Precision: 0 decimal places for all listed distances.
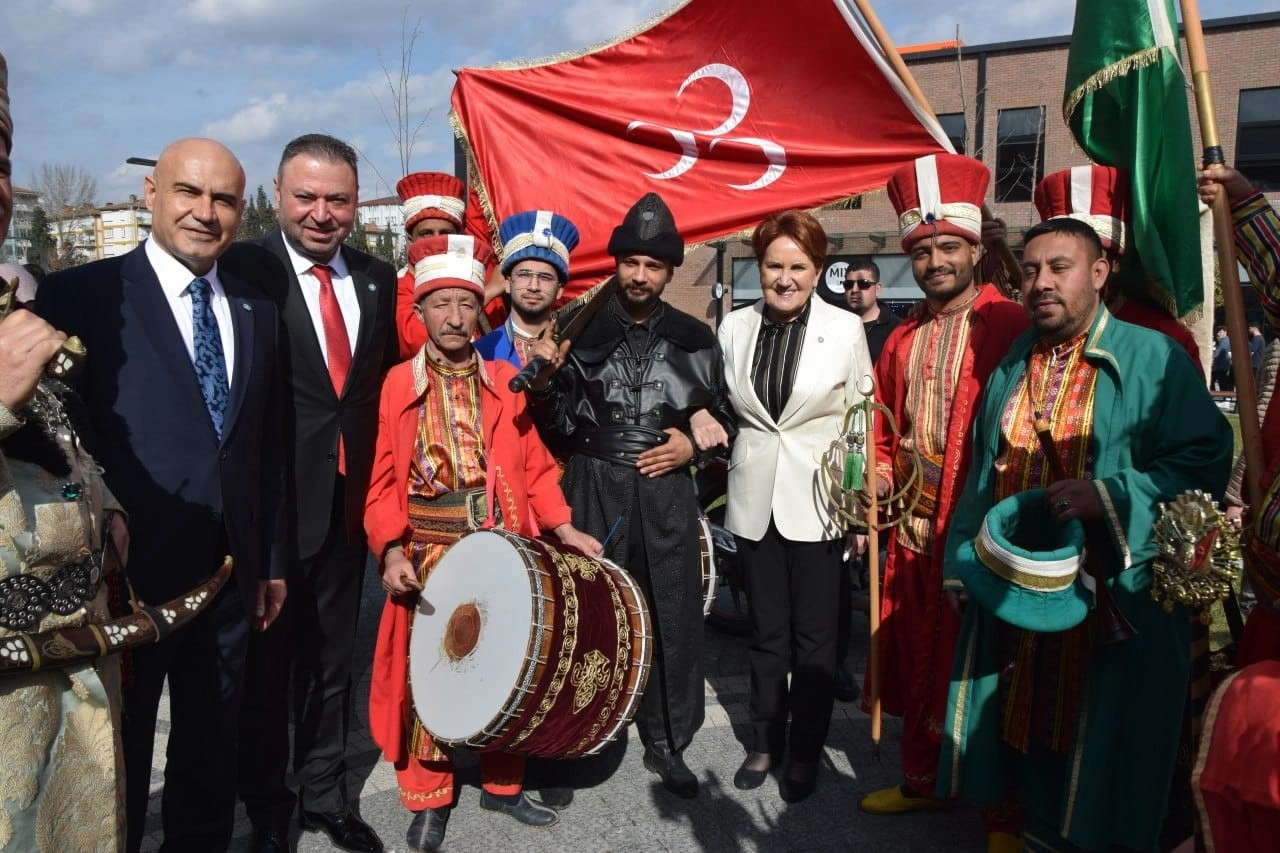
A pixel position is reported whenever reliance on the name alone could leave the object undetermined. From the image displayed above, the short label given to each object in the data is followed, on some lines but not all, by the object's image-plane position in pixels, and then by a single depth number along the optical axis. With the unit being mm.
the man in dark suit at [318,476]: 3230
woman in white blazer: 3707
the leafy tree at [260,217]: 31047
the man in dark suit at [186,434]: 2529
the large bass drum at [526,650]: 2867
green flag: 3037
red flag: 4676
